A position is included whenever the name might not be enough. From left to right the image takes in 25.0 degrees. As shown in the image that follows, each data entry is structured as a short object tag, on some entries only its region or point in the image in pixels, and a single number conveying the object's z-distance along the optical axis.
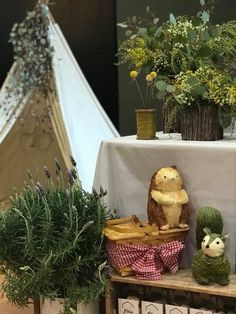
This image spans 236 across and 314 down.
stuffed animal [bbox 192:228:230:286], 1.71
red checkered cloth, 1.80
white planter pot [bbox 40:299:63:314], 1.90
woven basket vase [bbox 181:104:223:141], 1.90
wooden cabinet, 1.70
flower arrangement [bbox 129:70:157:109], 1.90
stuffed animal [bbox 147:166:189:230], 1.83
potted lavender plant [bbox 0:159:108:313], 1.81
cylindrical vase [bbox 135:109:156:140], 2.03
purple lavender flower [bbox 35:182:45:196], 1.90
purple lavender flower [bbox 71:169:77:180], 1.96
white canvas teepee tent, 3.61
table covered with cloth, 1.82
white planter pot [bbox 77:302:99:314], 1.89
